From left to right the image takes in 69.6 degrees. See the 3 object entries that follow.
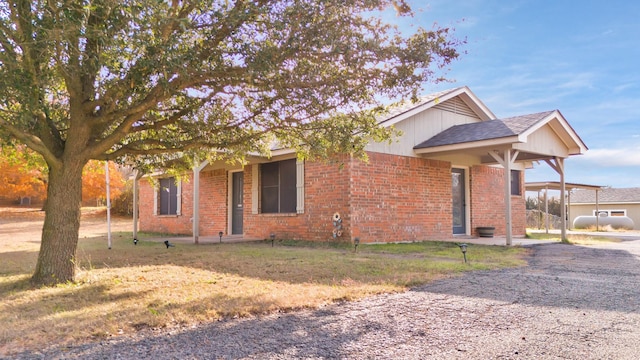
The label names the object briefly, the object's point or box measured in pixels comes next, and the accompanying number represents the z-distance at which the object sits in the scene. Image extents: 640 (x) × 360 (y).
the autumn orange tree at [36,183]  27.50
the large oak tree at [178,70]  5.07
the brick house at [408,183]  11.29
